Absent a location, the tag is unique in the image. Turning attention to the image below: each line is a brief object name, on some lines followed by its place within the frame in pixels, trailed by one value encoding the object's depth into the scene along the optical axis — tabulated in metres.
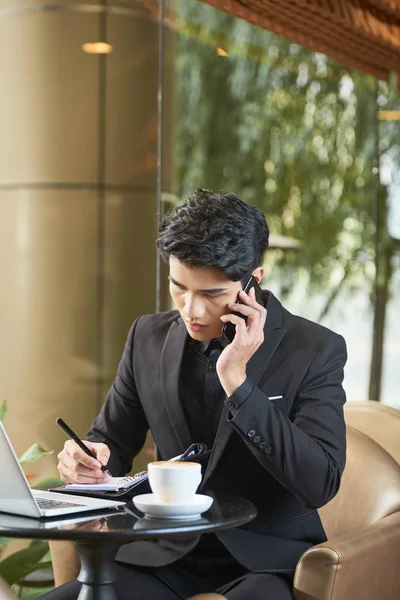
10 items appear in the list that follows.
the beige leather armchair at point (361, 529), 3.07
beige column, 4.91
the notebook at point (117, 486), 2.92
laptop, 2.55
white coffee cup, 2.55
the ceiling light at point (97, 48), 4.99
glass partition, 6.84
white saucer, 2.52
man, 2.99
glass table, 2.40
